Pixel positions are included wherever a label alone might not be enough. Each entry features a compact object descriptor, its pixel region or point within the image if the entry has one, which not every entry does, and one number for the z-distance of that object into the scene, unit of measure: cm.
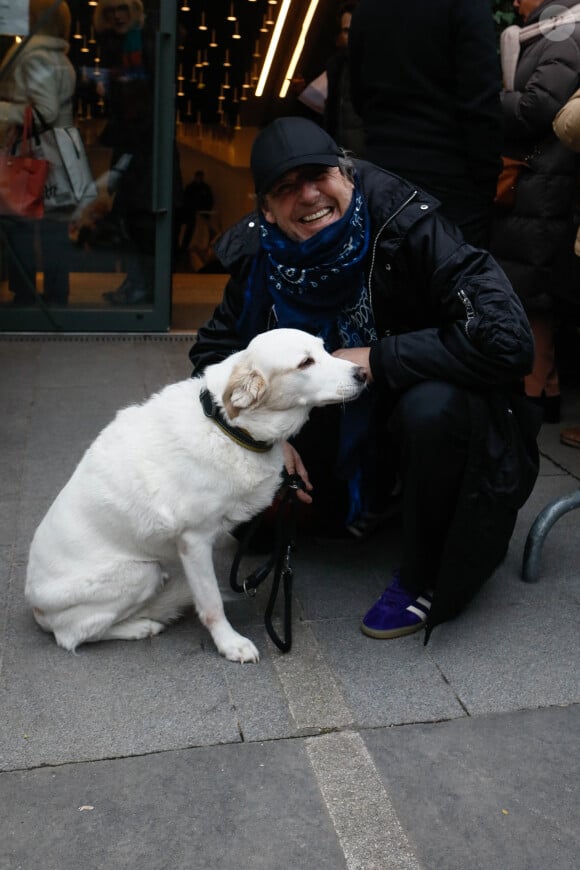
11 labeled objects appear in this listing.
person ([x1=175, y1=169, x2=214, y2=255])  1134
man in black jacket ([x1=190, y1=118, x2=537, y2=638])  296
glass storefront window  665
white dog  281
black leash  300
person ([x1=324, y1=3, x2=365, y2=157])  566
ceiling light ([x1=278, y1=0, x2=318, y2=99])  1019
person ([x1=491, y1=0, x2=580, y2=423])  472
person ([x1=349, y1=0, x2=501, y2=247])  414
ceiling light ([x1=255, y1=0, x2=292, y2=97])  1061
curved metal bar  353
